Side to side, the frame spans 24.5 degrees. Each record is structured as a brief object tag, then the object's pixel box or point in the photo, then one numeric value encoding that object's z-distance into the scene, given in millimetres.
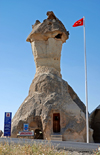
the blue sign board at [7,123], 15979
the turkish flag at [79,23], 19297
